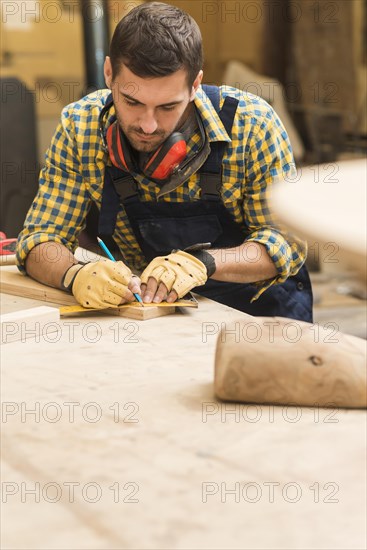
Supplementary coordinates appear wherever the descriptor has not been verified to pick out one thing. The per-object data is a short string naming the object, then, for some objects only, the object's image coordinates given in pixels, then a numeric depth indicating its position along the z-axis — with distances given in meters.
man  2.59
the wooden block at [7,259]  2.88
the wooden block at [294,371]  1.57
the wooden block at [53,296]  2.24
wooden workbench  1.21
